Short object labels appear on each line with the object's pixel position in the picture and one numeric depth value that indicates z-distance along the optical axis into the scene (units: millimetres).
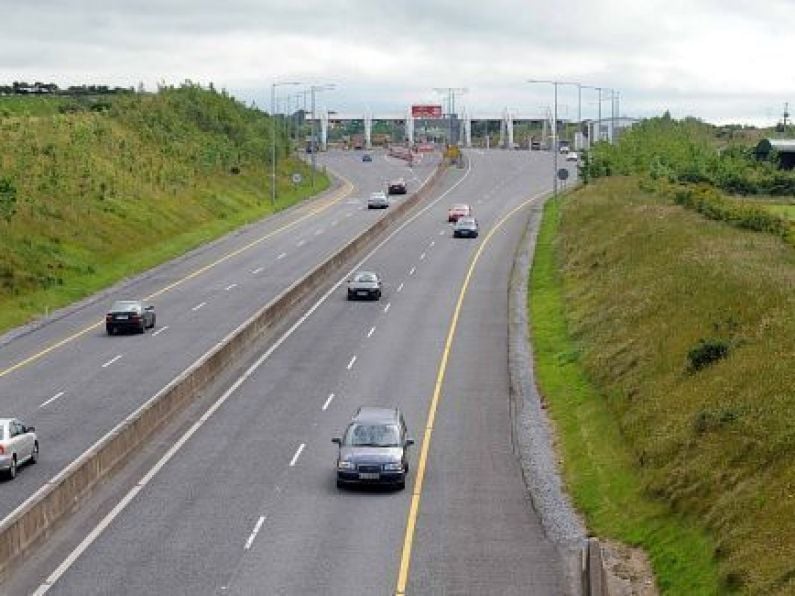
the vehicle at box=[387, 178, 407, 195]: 132375
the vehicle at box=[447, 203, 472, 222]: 106000
